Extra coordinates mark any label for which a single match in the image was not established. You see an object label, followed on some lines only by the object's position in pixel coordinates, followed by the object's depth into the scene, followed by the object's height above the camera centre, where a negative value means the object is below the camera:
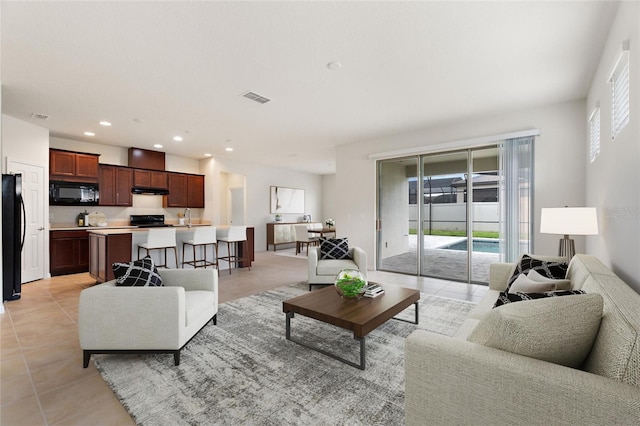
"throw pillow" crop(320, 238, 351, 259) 4.53 -0.58
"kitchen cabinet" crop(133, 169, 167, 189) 6.70 +0.79
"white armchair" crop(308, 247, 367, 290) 4.30 -0.82
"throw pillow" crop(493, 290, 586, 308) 1.43 -0.42
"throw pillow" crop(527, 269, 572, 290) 1.91 -0.48
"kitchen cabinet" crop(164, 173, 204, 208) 7.30 +0.55
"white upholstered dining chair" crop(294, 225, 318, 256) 8.41 -0.71
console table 9.02 -0.68
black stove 6.82 -0.21
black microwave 5.54 +0.36
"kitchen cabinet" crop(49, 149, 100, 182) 5.47 +0.90
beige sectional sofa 0.91 -0.59
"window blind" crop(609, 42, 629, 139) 2.06 +0.93
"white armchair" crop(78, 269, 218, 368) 2.16 -0.81
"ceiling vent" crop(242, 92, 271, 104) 3.72 +1.51
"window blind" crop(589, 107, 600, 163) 3.15 +0.90
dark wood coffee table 2.18 -0.83
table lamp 2.64 -0.08
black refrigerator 3.80 -0.32
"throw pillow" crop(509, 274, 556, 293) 1.84 -0.49
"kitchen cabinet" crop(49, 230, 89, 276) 5.35 -0.77
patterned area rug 1.69 -1.17
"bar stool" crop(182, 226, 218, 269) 5.20 -0.56
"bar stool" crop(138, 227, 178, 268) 4.67 -0.46
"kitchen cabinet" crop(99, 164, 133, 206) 6.20 +0.58
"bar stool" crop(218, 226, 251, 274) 5.71 -0.55
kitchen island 4.47 -0.59
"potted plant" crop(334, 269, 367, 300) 2.66 -0.67
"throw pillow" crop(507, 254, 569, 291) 2.40 -0.48
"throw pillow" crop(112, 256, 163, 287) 2.36 -0.53
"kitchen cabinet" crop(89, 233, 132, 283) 4.45 -0.63
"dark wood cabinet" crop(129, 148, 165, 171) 6.70 +1.26
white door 4.75 -0.09
